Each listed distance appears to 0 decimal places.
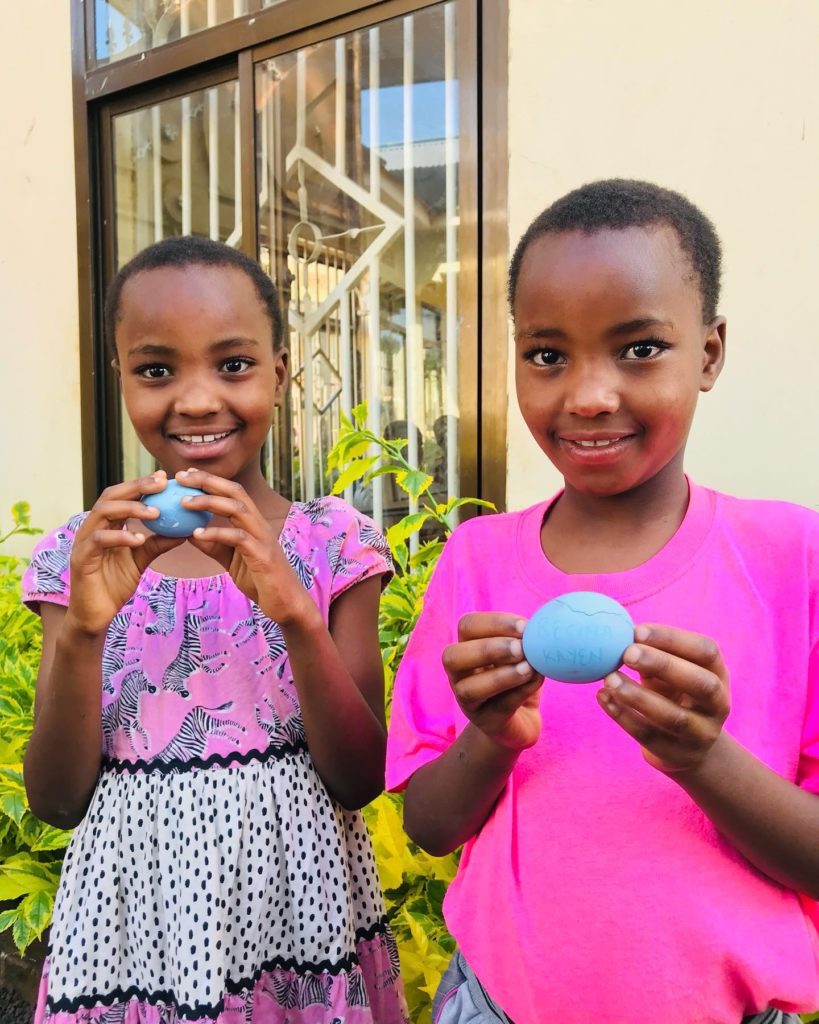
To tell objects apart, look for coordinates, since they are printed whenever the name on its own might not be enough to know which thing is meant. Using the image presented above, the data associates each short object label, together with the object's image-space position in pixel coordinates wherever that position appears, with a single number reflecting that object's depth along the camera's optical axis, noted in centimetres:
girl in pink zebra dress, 125
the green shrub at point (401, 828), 155
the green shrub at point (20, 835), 181
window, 304
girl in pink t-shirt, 90
